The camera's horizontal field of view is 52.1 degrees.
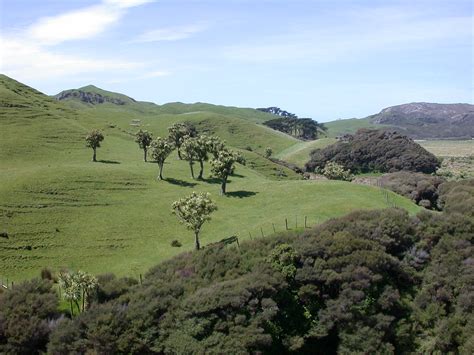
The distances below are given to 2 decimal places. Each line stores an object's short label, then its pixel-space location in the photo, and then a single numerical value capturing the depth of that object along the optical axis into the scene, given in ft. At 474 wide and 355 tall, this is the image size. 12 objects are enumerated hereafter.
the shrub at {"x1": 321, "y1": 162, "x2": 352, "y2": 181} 429.38
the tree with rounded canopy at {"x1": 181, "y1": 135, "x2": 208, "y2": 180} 309.88
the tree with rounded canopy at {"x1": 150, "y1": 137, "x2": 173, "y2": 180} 296.92
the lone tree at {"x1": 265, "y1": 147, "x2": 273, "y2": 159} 562.25
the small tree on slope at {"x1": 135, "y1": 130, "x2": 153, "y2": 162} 353.31
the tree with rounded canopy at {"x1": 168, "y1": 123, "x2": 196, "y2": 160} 397.60
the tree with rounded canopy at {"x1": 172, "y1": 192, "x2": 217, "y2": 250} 188.03
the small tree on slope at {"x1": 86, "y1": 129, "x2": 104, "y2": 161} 338.13
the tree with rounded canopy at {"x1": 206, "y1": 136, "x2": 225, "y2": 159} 313.73
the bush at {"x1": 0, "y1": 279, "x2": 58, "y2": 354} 130.21
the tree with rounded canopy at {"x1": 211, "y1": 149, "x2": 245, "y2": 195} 270.87
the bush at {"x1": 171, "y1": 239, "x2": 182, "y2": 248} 204.80
